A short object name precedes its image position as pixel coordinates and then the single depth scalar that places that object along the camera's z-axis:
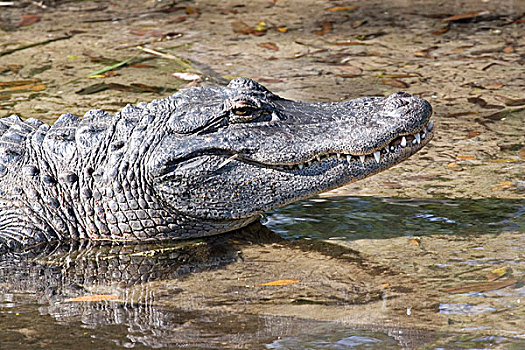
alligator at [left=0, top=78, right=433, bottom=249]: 8.89
